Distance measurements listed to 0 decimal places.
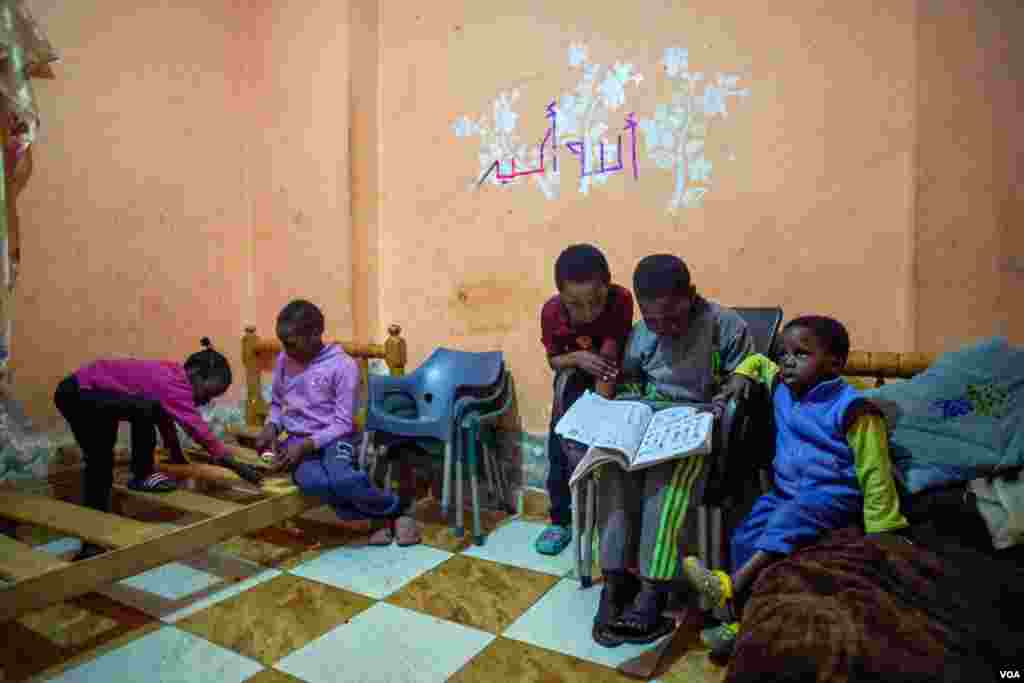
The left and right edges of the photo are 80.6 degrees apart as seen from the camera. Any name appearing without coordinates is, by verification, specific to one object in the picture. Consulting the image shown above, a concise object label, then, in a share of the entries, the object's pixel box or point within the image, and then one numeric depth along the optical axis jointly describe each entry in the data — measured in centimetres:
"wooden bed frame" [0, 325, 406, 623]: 145
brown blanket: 92
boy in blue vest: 137
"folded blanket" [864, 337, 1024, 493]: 142
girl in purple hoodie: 216
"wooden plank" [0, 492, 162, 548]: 168
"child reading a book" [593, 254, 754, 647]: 153
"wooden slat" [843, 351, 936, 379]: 178
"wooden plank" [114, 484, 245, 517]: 197
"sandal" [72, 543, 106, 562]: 205
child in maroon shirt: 199
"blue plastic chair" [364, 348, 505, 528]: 228
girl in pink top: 214
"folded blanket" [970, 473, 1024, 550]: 129
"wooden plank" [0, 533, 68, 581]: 144
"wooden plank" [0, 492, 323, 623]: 141
